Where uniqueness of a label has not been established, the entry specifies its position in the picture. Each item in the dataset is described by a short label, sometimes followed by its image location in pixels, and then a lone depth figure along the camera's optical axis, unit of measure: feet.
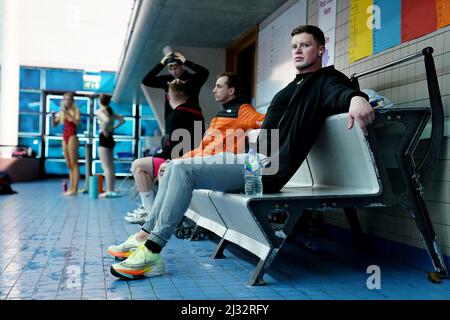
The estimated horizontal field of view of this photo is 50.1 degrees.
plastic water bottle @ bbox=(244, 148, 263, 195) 8.04
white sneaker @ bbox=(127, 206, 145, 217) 14.65
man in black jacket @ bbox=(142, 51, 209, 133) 14.06
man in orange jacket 10.32
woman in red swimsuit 24.70
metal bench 7.22
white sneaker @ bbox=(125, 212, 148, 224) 13.91
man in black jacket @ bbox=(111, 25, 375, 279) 7.64
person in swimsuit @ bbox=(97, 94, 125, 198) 23.81
